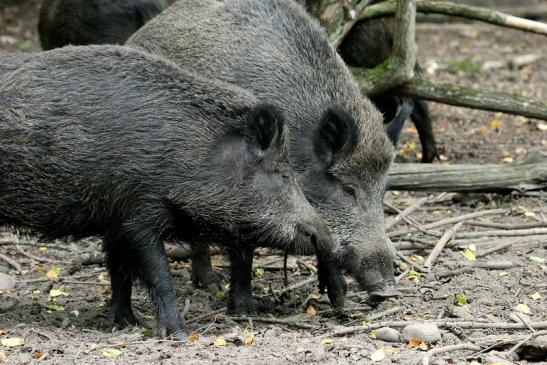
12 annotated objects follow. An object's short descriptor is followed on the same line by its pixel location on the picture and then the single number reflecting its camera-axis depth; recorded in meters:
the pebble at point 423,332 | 12.01
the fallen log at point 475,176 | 18.02
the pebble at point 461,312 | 13.20
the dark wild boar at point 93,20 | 22.41
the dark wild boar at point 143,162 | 12.09
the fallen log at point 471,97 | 19.47
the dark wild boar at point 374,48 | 21.70
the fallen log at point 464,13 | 18.70
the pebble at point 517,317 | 12.57
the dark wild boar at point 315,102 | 13.57
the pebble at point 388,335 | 12.11
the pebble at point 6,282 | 14.63
